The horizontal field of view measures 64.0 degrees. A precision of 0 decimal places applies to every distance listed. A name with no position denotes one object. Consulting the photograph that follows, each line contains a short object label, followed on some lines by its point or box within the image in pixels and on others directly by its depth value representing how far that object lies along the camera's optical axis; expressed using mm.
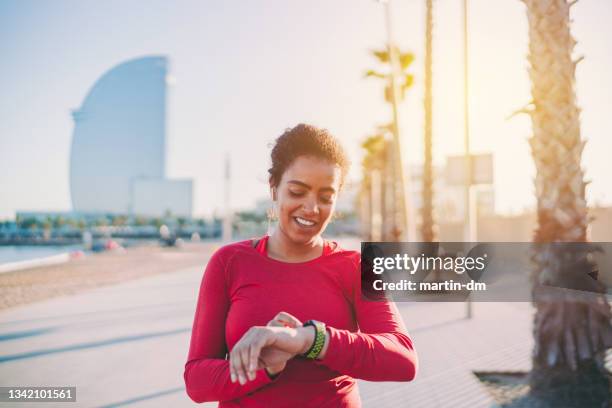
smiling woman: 1305
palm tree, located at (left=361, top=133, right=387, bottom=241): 27438
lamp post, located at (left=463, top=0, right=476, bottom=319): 7875
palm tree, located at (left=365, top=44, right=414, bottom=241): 17156
